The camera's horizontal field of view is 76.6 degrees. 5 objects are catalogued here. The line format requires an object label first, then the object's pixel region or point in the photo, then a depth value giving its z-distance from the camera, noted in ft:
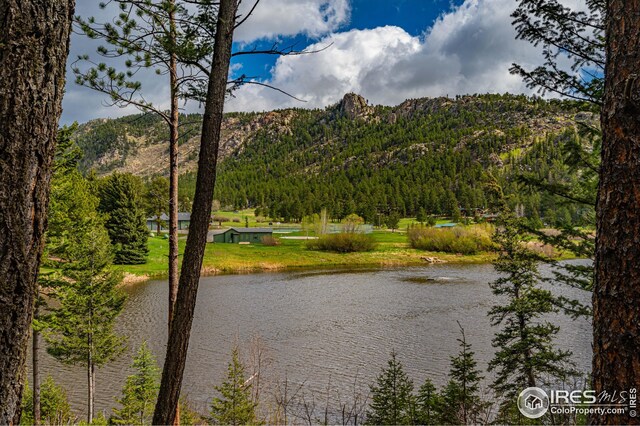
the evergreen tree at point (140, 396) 32.42
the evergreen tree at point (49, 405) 34.83
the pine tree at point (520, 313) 34.35
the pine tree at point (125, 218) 133.59
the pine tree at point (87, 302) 42.19
